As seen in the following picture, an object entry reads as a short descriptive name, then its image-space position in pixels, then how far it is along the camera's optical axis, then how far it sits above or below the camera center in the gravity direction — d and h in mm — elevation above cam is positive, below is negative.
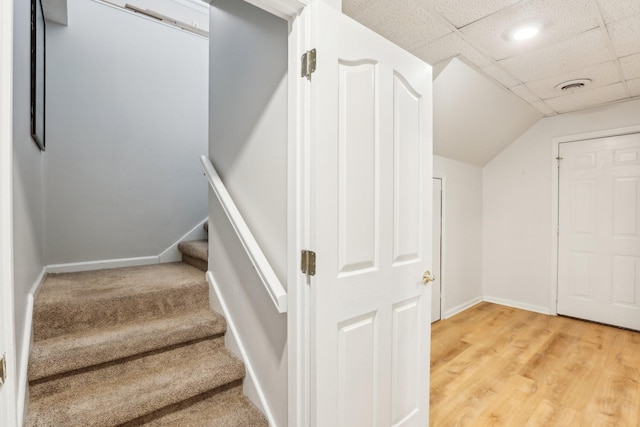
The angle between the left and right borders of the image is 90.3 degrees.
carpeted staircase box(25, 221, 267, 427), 1396 -780
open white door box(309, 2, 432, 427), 1237 -77
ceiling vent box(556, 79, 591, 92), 2771 +1132
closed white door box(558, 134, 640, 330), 3293 -210
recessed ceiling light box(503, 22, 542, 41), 1961 +1145
